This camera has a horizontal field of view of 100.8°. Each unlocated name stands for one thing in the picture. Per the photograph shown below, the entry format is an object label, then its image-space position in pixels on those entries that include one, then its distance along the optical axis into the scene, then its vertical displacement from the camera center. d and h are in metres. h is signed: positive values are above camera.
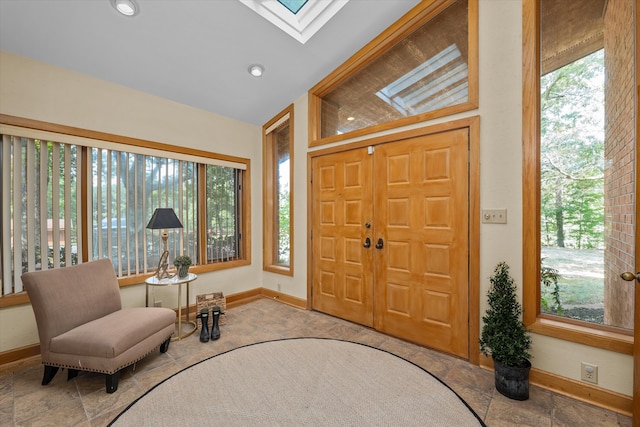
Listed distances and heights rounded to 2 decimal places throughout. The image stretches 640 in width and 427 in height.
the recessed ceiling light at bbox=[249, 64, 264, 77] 2.93 +1.61
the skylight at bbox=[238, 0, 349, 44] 2.37 +1.87
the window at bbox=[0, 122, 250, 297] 2.29 +0.13
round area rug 1.63 -1.27
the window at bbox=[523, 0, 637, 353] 1.73 +0.31
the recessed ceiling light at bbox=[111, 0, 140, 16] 2.04 +1.62
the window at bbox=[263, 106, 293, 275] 3.96 +0.30
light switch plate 2.14 -0.03
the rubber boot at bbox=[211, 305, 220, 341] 2.72 -1.17
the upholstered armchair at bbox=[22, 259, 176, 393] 1.87 -0.86
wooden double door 2.38 -0.27
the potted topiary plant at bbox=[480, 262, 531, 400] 1.81 -0.91
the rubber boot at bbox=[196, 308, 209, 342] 2.65 -1.13
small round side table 2.64 -0.70
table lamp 2.66 -0.10
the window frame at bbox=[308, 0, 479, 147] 2.29 +1.68
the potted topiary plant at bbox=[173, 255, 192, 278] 2.83 -0.56
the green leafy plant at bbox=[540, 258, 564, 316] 2.00 -0.56
